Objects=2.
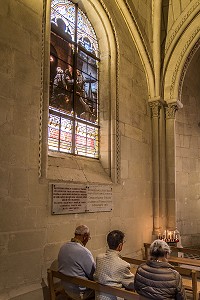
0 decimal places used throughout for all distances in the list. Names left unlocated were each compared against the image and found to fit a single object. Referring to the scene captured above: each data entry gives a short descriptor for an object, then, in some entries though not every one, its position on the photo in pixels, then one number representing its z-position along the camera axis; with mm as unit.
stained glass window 4770
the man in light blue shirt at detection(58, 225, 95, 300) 3209
